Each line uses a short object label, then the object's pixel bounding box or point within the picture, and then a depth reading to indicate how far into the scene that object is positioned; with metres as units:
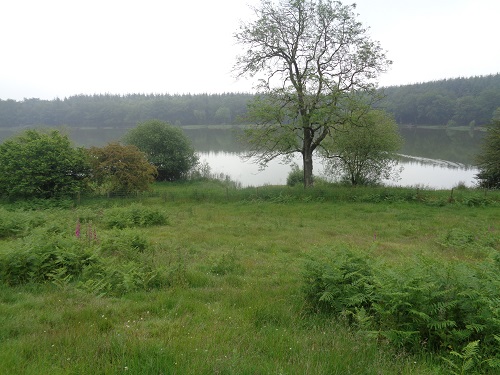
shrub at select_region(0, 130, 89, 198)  19.58
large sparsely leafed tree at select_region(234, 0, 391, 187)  21.59
